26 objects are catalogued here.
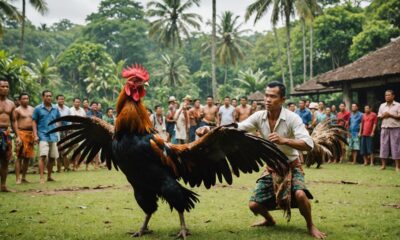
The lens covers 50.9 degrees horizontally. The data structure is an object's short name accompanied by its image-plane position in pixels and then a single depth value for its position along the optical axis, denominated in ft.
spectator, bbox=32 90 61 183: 32.19
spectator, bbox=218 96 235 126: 49.20
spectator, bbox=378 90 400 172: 39.99
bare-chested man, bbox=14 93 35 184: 31.71
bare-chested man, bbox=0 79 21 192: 27.71
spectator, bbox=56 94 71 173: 38.06
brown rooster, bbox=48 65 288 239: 15.51
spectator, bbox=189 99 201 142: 51.72
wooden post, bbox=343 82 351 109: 57.71
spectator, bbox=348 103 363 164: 49.65
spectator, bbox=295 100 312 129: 47.67
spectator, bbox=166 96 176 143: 52.60
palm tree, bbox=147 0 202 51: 144.87
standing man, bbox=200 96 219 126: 50.11
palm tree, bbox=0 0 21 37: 92.44
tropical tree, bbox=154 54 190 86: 178.21
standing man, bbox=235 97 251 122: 49.78
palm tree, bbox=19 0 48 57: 101.10
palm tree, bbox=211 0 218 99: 100.38
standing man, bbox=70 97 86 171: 43.40
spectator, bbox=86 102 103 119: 47.70
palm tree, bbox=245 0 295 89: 105.60
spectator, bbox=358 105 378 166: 47.09
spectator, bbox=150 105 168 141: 48.93
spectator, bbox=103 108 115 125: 50.35
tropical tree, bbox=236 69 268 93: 142.92
